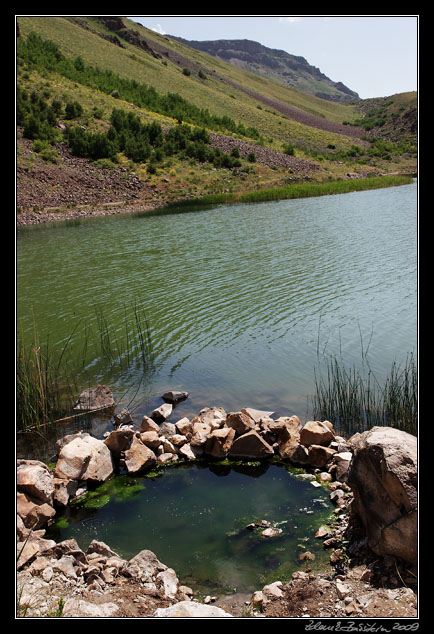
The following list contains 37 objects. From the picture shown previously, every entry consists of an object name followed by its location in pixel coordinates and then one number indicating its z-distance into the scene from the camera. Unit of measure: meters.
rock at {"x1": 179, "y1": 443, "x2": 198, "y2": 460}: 7.89
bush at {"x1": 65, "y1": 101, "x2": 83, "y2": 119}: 57.84
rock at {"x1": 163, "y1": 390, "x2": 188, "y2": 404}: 9.80
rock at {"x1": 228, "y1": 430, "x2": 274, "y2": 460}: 7.76
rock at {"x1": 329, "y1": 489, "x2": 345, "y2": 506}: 6.32
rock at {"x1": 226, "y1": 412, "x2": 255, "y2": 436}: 7.97
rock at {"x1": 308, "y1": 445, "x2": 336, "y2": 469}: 7.27
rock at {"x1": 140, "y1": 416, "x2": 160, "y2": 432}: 8.32
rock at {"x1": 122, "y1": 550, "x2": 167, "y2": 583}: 5.07
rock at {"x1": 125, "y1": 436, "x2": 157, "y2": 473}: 7.55
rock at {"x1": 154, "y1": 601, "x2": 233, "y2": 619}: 4.02
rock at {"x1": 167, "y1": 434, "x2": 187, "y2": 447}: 8.06
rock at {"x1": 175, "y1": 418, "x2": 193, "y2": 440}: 8.25
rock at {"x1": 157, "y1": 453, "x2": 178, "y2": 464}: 7.85
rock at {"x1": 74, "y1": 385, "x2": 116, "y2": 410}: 9.59
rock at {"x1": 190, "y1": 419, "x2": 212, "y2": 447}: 7.96
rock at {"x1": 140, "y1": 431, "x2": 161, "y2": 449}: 7.98
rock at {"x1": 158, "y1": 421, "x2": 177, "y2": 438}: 8.31
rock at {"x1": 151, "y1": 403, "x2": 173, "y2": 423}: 9.06
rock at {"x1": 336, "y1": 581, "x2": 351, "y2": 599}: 4.45
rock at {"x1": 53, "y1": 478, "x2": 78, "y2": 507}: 6.78
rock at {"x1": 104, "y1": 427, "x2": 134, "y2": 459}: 7.87
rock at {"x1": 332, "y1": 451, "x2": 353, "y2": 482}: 6.86
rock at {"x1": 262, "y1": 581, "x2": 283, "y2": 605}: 4.64
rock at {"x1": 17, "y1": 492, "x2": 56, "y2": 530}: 6.13
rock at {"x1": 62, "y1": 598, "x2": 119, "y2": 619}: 4.22
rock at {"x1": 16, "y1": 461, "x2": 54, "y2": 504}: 6.39
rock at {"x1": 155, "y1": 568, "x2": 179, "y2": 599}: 4.87
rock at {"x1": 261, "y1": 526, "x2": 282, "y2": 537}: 5.89
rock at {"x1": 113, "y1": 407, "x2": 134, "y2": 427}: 8.84
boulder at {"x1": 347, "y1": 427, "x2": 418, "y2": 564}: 4.68
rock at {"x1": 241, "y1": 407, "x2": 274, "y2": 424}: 8.38
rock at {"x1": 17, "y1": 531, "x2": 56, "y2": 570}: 5.20
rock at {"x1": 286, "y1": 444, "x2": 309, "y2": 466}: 7.43
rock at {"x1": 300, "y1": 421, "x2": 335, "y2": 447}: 7.43
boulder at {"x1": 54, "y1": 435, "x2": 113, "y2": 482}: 7.11
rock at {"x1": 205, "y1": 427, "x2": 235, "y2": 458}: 7.84
